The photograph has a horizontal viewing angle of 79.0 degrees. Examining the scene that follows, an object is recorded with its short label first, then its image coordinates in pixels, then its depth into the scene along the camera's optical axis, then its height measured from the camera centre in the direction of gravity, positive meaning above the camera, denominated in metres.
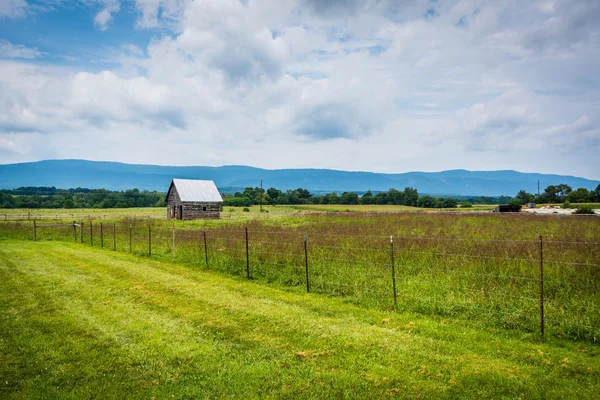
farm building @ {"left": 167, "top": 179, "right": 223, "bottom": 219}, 48.81 -0.08
